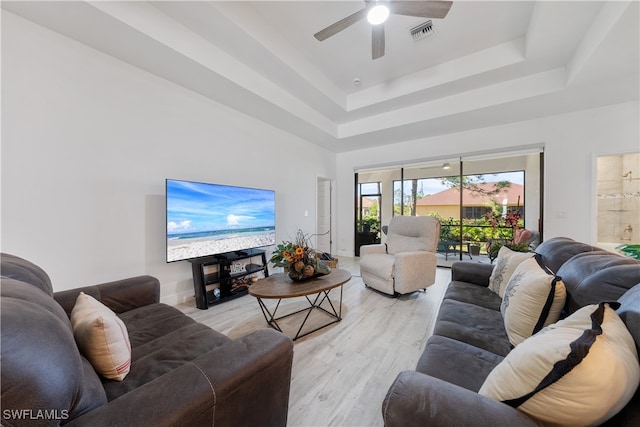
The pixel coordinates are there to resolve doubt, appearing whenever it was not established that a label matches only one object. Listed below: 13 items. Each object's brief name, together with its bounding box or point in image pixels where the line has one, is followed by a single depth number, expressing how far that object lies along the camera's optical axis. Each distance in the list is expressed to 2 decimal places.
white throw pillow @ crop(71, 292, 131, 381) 0.92
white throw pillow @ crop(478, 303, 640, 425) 0.61
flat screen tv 2.66
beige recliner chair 3.00
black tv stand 2.79
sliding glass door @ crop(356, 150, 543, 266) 4.43
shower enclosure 3.36
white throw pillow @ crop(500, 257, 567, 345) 1.15
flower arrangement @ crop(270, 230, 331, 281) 2.19
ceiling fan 1.96
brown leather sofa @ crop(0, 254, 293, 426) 0.50
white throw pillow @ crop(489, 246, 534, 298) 1.88
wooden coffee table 1.96
